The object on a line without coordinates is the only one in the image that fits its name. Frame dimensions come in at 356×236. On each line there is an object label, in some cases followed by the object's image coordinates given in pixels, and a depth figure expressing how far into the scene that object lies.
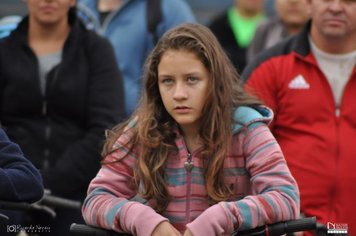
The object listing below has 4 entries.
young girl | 9.02
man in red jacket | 11.37
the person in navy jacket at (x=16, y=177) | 9.25
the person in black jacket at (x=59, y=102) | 12.52
